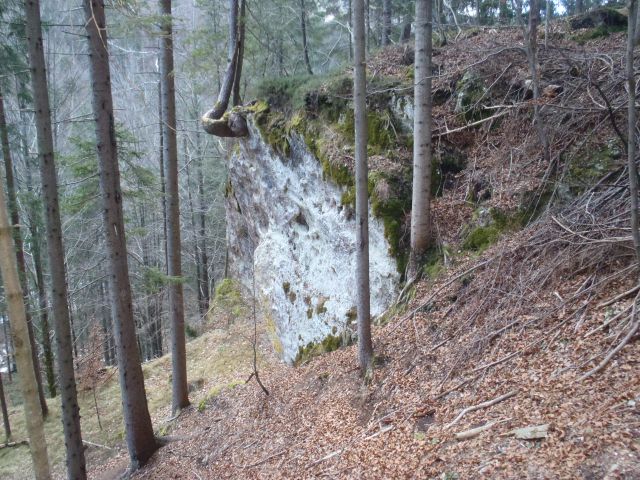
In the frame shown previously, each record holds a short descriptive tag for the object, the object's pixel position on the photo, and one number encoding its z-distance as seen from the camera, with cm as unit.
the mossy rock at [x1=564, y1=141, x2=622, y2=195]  602
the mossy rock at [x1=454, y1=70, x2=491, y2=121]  859
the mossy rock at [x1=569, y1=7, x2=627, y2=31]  977
